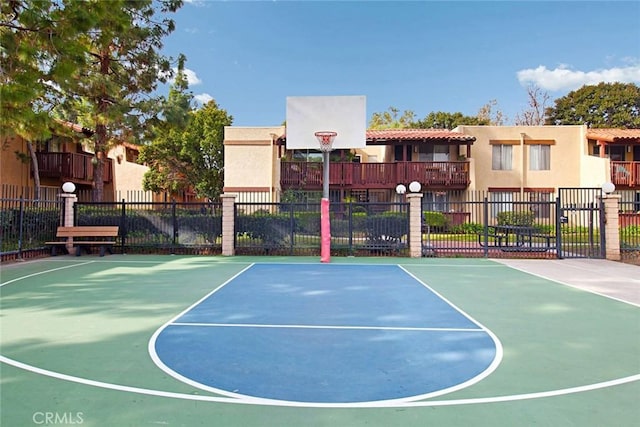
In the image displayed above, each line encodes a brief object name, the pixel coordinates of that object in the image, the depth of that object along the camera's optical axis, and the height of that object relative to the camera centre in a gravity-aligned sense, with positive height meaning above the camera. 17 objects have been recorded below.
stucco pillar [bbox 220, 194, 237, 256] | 15.11 -0.10
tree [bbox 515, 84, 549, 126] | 42.22 +11.25
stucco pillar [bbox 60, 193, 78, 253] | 15.28 +0.49
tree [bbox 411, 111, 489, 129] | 41.89 +10.76
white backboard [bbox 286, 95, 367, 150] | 13.98 +3.67
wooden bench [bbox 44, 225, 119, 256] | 14.34 -0.41
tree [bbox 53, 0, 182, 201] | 16.44 +6.10
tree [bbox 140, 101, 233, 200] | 29.23 +4.88
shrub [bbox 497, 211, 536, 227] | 19.95 +0.11
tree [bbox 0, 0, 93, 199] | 9.40 +4.28
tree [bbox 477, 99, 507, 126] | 44.06 +11.86
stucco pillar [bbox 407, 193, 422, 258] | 14.55 -0.15
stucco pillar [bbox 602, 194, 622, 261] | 14.05 -0.28
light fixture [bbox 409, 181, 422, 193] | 14.52 +1.24
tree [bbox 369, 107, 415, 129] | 45.19 +11.78
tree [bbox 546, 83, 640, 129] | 41.94 +12.19
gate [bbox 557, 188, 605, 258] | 14.00 -0.91
